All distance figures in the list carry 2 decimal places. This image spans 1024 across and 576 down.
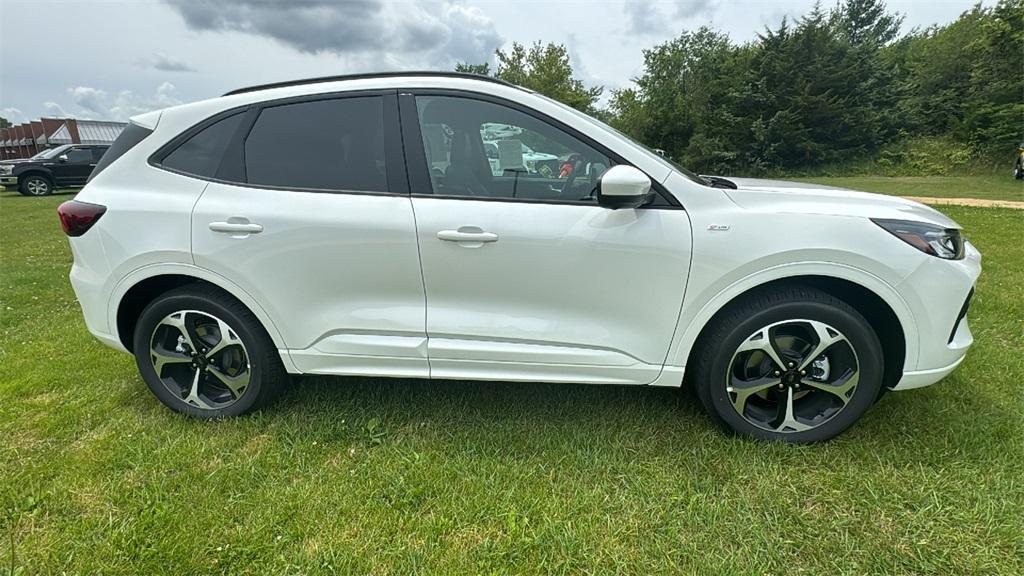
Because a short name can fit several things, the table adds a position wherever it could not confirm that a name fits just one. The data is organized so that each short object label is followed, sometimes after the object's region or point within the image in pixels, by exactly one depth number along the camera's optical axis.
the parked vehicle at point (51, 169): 15.80
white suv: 2.20
